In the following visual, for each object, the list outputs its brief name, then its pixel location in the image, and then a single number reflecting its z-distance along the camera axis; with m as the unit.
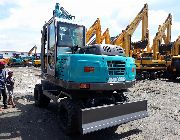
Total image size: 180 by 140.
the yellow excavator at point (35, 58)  20.19
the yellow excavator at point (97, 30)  10.35
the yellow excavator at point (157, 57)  10.72
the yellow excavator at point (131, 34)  10.96
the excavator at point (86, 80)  3.09
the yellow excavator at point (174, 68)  10.15
